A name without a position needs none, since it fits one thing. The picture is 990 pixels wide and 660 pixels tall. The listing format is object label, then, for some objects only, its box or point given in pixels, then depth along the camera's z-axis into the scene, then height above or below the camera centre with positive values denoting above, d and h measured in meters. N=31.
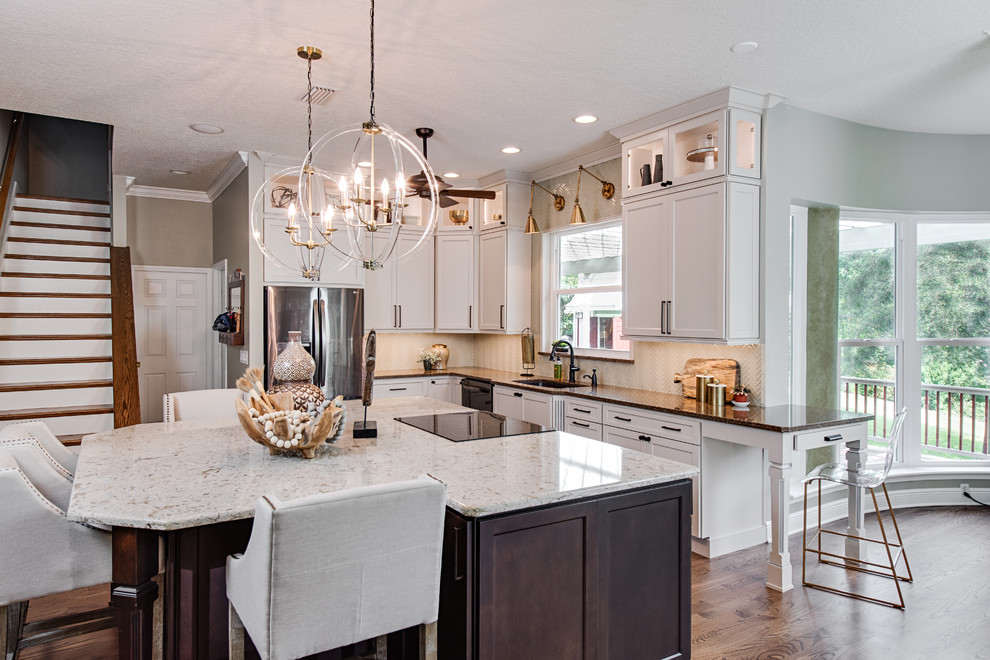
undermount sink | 5.20 -0.54
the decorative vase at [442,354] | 6.58 -0.37
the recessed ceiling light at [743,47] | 3.01 +1.36
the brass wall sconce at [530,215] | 5.36 +1.02
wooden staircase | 4.40 +0.01
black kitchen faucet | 5.23 -0.39
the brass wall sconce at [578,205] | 4.85 +0.91
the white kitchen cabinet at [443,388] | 6.09 -0.68
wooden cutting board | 4.04 -0.35
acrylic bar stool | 3.28 -0.90
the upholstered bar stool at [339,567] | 1.48 -0.63
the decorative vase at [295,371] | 2.39 -0.21
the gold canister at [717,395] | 3.86 -0.48
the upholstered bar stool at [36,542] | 1.79 -0.69
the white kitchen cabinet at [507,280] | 5.83 +0.39
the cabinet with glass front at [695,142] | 3.70 +1.18
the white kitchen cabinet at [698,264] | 3.73 +0.37
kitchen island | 1.74 -0.67
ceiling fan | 3.66 +0.80
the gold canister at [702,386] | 3.98 -0.44
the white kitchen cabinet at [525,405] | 4.73 -0.70
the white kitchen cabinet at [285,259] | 5.16 +0.53
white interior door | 6.59 -0.12
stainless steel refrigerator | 5.15 -0.07
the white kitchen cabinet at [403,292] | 6.04 +0.28
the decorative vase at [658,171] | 4.16 +1.02
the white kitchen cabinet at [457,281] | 6.21 +0.40
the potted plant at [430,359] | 6.38 -0.41
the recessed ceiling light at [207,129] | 4.34 +1.38
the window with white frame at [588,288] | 5.14 +0.29
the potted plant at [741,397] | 3.78 -0.48
